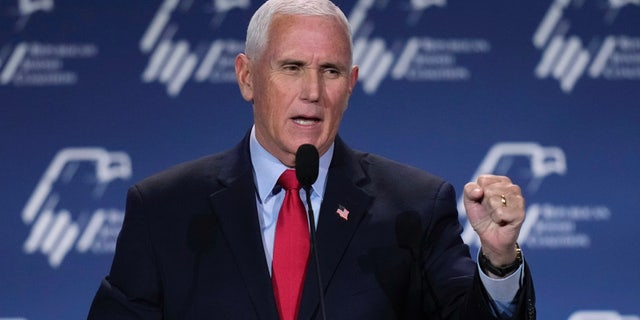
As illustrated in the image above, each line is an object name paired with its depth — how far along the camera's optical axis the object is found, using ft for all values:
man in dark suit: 23.20
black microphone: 22.63
